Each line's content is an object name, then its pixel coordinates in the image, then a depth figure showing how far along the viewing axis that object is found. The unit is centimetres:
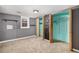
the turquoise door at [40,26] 392
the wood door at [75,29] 196
